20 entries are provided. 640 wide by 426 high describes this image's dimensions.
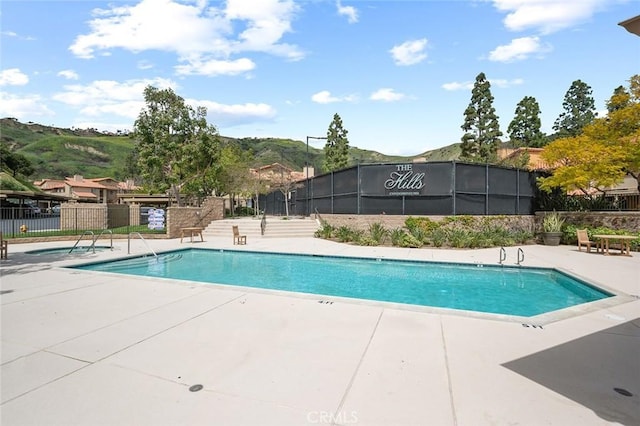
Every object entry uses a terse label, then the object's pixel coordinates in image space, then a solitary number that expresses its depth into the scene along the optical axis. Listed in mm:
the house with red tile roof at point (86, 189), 70562
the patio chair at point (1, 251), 10781
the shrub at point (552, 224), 14870
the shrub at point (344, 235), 16047
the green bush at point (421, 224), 15141
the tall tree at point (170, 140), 22638
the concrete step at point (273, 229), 19016
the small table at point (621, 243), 11791
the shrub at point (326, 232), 17562
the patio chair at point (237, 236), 15633
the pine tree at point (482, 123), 33406
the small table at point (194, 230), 16578
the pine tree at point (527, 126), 40375
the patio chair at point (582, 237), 12938
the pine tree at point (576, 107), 53250
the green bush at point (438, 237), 14219
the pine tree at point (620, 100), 15617
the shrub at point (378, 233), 15195
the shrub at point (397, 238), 14539
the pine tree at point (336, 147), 48312
